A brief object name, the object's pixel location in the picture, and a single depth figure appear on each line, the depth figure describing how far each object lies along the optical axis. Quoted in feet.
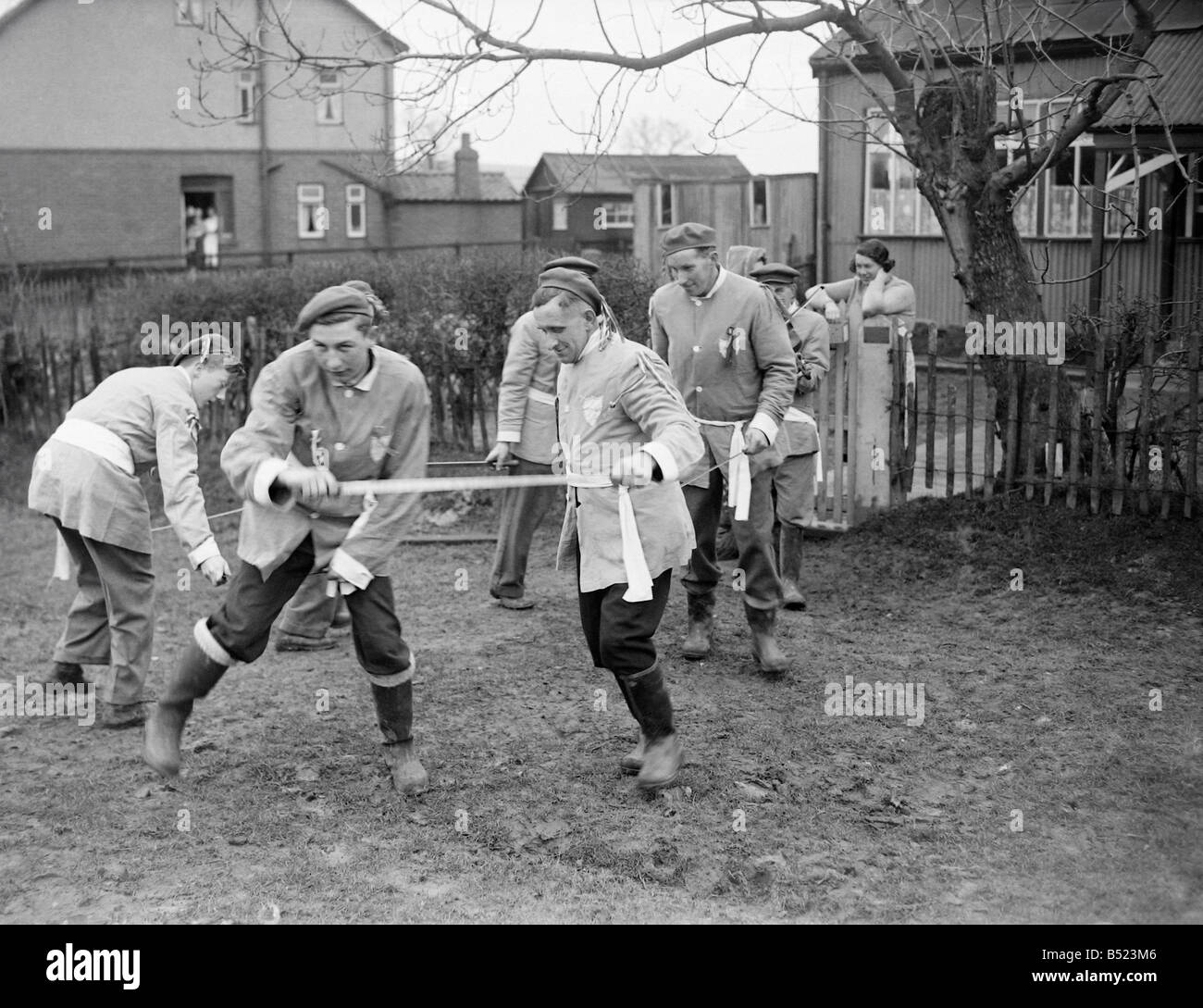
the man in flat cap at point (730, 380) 20.79
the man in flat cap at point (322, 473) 15.58
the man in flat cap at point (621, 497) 16.10
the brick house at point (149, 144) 105.50
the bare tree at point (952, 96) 26.27
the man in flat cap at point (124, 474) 18.90
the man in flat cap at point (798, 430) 26.11
